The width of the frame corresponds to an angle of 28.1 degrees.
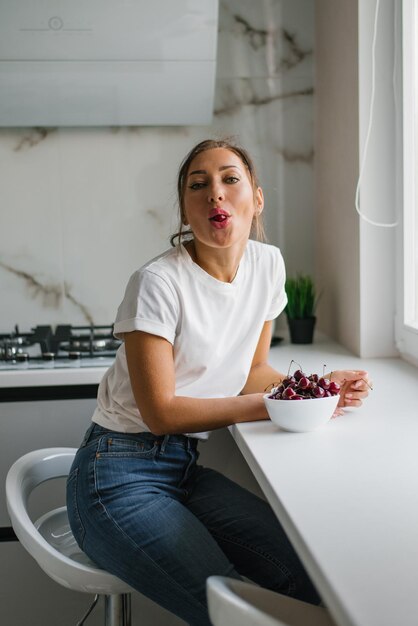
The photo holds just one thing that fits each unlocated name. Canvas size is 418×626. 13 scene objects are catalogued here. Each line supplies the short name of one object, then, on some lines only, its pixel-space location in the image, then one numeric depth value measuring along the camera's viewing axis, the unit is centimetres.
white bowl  137
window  195
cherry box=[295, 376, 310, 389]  141
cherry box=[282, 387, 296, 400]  139
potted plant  237
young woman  129
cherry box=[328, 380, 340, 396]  142
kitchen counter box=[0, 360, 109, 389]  198
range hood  224
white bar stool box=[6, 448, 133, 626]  129
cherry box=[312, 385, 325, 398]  140
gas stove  208
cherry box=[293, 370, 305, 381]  144
